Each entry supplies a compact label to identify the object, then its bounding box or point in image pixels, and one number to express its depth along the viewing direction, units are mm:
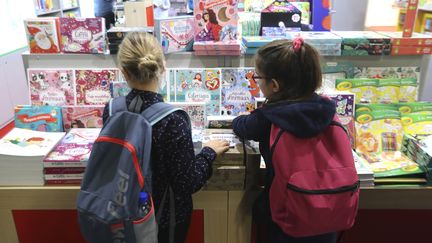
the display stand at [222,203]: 1699
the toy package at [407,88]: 2059
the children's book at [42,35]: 2020
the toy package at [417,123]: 1934
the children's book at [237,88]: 2035
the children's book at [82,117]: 1970
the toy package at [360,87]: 2027
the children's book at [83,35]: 2029
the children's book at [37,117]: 1929
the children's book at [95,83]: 2023
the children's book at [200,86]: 2020
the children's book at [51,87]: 2016
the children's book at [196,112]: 1914
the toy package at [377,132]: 1938
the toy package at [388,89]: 2053
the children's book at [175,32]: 2008
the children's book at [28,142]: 1669
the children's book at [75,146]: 1683
